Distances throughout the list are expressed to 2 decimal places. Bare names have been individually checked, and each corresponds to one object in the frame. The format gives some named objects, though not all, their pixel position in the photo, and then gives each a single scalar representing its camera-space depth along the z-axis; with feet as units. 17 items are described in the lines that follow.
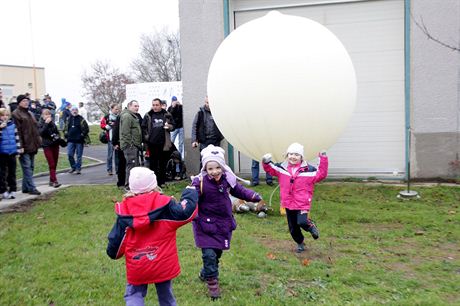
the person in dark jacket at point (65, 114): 41.68
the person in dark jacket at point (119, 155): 31.96
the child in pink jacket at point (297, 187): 18.52
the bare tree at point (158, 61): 147.33
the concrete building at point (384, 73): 32.99
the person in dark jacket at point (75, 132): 40.74
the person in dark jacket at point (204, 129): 30.73
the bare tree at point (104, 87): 134.72
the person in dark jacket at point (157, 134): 32.58
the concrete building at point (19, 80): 182.80
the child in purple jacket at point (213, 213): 14.57
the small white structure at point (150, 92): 53.26
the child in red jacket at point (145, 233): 11.54
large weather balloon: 17.29
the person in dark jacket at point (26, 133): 29.37
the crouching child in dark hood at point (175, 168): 35.73
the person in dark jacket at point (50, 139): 33.24
